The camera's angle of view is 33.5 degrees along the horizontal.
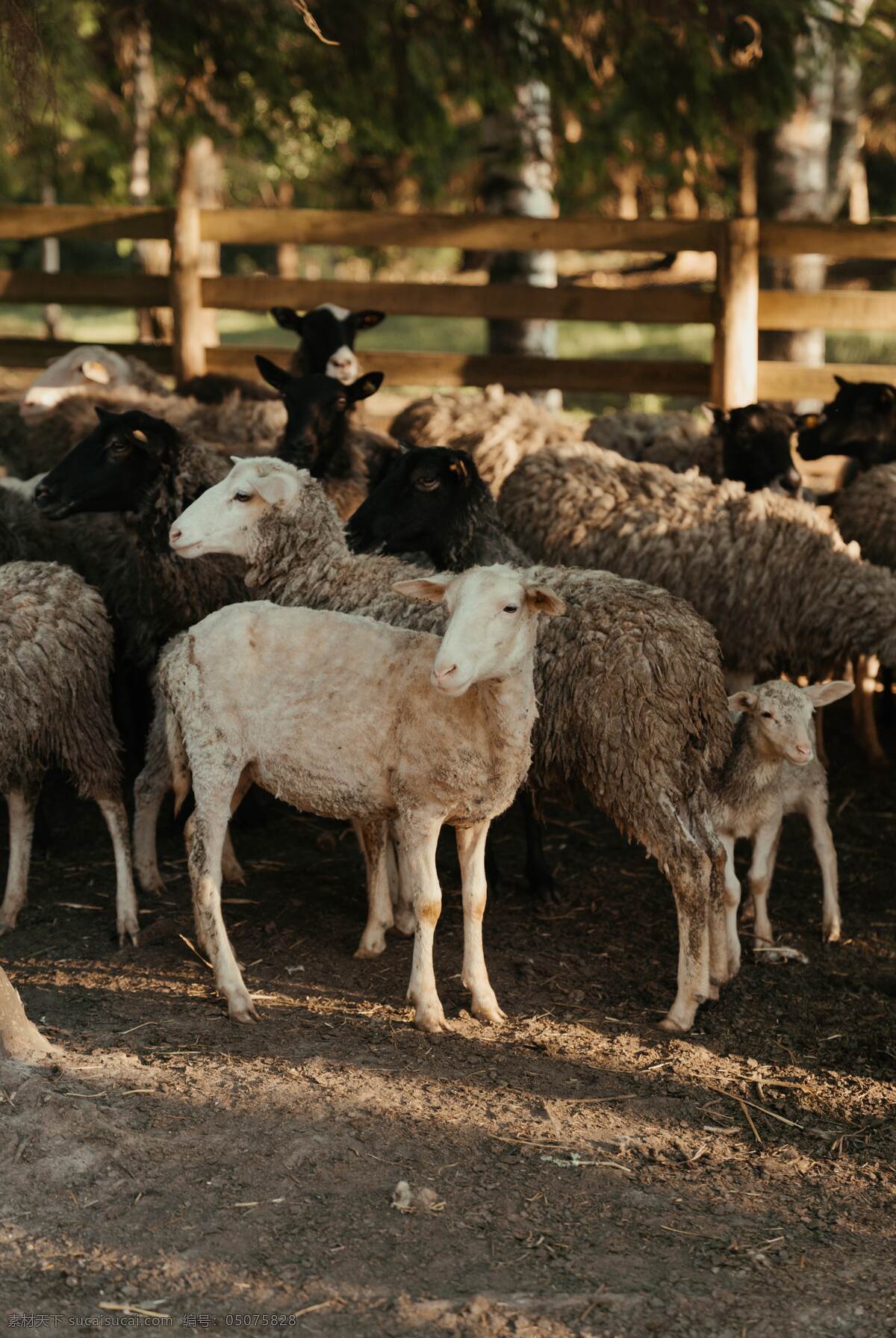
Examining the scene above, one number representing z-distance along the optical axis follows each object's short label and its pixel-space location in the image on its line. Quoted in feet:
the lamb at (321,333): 28.89
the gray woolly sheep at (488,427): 26.63
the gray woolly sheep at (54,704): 17.94
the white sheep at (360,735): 15.55
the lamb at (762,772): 17.29
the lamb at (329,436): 23.25
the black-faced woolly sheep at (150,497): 20.52
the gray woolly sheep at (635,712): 16.39
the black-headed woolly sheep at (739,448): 24.76
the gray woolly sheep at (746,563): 21.27
